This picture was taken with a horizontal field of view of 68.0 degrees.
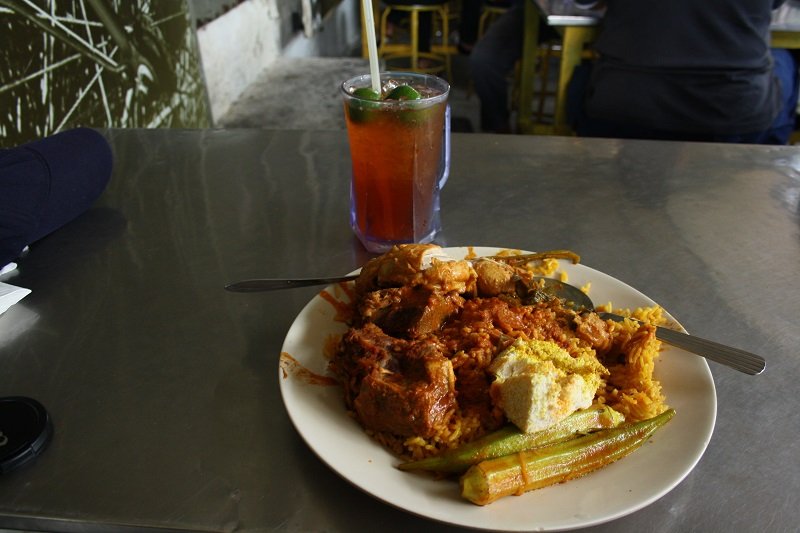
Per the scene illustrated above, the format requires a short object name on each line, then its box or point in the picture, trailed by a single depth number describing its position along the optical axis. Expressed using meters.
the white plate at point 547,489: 0.57
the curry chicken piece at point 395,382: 0.65
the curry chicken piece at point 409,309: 0.78
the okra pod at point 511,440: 0.63
